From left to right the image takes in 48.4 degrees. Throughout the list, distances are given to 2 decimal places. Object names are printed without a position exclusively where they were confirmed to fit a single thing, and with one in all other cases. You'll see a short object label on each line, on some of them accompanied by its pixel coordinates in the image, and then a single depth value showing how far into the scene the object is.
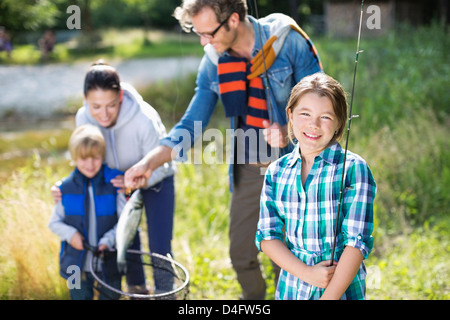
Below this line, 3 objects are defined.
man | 2.51
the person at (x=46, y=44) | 12.30
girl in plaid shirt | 1.77
